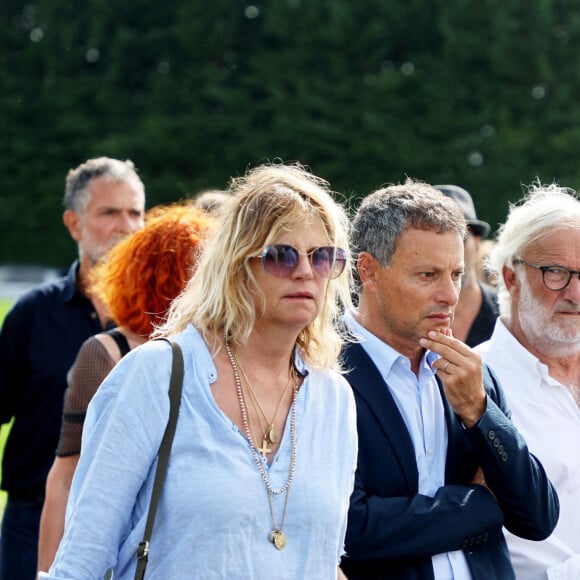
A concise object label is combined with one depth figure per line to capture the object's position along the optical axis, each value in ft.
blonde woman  16.43
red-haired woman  22.03
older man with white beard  23.88
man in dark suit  19.85
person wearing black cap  36.35
